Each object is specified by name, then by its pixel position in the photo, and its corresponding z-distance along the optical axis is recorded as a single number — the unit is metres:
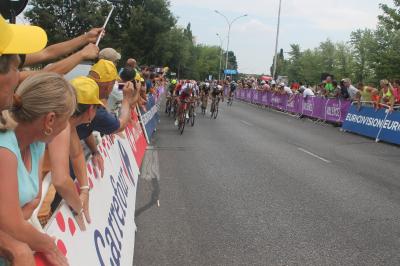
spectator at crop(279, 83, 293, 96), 29.37
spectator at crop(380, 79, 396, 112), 16.09
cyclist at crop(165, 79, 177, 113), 22.03
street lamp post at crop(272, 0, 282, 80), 46.26
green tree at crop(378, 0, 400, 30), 41.50
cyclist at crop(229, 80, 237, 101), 37.31
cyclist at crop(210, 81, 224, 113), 22.91
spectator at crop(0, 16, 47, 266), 1.85
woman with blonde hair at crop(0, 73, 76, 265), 1.89
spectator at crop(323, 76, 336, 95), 22.96
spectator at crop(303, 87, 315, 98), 24.63
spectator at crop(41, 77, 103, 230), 2.85
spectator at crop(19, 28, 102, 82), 3.58
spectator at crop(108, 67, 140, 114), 6.31
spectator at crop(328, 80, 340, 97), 21.28
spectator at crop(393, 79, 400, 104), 16.34
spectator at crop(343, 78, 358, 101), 19.13
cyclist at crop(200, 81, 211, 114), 23.64
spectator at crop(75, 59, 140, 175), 3.98
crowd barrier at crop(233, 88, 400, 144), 15.58
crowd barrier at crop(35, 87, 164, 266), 2.60
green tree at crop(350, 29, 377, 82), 69.18
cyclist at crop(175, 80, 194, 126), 15.91
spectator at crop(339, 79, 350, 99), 19.95
